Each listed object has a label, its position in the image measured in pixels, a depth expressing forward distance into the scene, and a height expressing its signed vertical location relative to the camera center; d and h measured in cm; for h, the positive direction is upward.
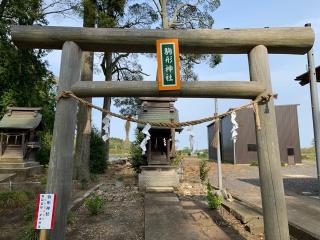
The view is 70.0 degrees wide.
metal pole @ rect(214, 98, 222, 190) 781 -68
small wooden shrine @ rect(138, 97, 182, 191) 951 +18
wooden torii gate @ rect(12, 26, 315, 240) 333 +109
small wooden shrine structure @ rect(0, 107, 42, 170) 1229 +93
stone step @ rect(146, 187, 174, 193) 920 -145
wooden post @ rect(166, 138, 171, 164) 991 +25
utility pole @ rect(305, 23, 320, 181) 717 +159
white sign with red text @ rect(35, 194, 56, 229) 296 -76
